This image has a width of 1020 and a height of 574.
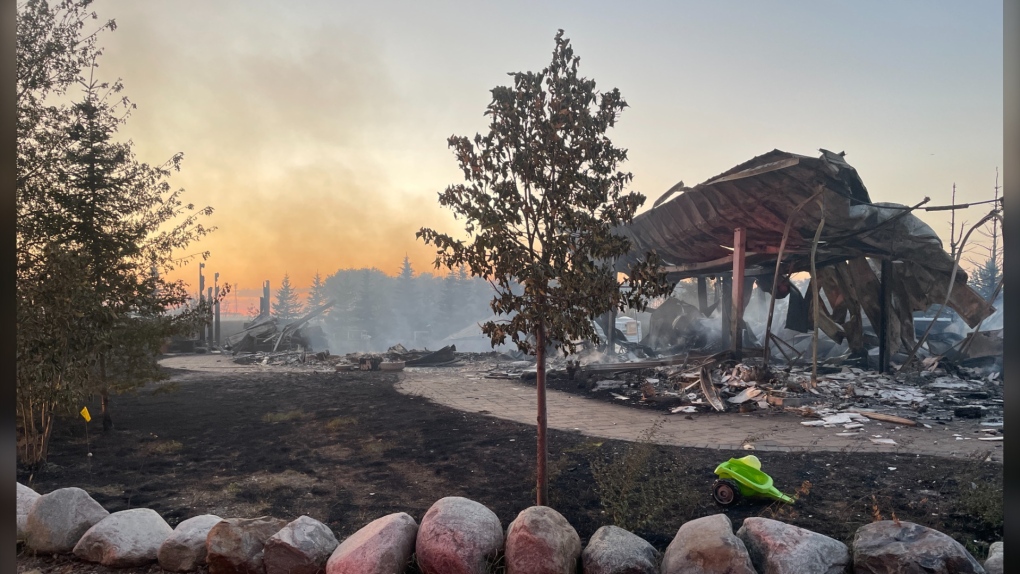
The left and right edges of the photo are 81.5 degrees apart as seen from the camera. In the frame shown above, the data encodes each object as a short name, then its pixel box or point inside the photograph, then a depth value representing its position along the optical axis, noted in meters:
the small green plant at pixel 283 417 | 9.04
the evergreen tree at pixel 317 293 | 72.31
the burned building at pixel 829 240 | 10.91
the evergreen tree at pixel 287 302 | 75.06
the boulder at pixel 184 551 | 3.69
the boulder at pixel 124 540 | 3.79
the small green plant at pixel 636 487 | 4.23
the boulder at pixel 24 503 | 4.11
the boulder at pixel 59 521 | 3.96
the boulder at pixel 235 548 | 3.50
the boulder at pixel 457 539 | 3.29
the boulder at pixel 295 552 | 3.42
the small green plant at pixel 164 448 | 6.97
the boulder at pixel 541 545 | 3.21
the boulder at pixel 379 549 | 3.31
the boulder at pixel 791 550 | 3.10
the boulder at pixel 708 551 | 3.05
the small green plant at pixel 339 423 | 8.26
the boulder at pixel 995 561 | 3.07
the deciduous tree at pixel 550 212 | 4.09
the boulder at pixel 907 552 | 2.92
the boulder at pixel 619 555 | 3.19
